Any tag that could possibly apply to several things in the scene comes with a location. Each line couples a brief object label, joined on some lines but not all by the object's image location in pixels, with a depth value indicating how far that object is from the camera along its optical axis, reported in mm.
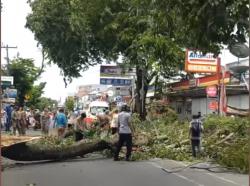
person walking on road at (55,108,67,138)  25797
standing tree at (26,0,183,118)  33875
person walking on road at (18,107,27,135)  34619
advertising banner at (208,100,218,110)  35306
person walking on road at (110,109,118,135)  22789
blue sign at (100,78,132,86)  44397
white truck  54531
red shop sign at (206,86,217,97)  32188
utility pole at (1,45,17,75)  68269
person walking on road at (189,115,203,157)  18531
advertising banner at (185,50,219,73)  36044
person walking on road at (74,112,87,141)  22484
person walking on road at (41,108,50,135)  40000
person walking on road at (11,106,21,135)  34312
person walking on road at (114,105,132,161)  18250
